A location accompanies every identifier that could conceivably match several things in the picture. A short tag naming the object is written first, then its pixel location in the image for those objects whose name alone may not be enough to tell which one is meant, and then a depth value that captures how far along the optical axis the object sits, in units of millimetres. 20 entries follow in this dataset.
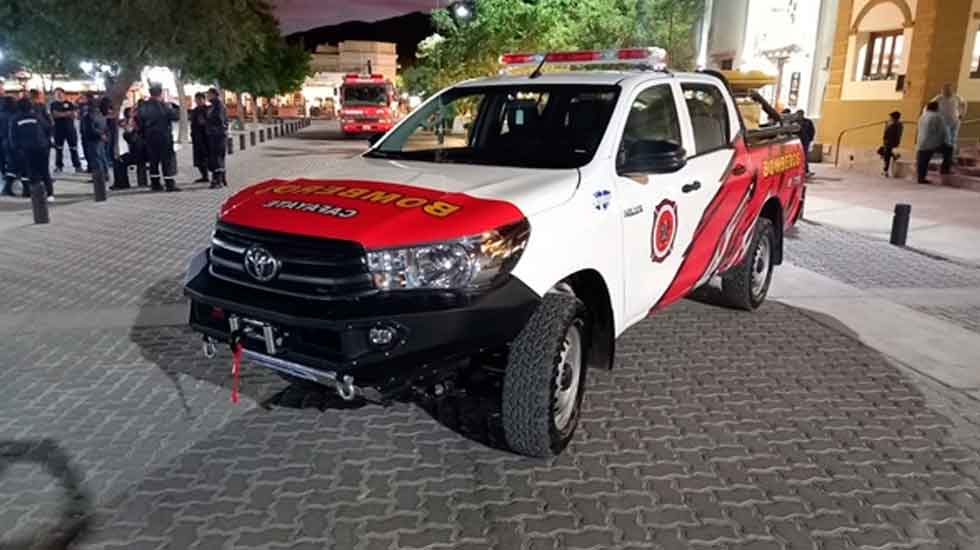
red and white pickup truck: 3221
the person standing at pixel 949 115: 16047
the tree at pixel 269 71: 35938
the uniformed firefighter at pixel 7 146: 12824
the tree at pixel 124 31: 18641
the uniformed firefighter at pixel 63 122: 15453
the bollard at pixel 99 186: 12617
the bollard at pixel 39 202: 10383
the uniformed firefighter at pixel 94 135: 13766
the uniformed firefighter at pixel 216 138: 14116
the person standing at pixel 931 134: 15898
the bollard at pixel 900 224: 9656
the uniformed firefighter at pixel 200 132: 13938
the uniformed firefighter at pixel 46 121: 12163
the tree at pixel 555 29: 25359
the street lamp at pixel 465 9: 22297
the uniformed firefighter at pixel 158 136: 12891
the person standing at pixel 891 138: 17812
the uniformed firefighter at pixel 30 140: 11526
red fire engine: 34188
